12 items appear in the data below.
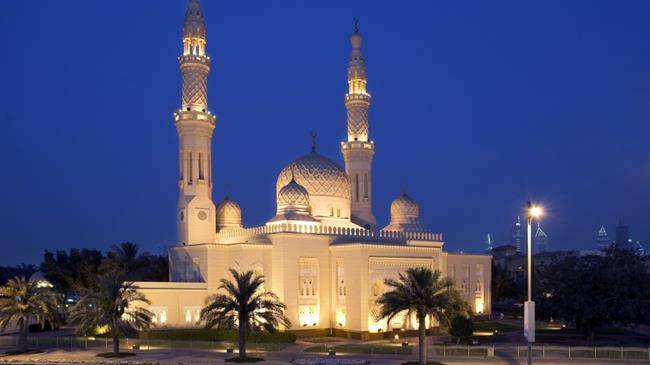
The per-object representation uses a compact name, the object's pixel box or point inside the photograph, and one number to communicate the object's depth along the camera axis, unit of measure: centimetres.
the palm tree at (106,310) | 3591
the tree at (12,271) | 10370
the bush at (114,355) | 3619
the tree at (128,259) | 5657
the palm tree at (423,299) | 3228
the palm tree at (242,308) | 3412
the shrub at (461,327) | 4006
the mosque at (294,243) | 4672
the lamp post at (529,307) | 2366
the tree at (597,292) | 4228
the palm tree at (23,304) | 3791
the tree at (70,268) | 5853
